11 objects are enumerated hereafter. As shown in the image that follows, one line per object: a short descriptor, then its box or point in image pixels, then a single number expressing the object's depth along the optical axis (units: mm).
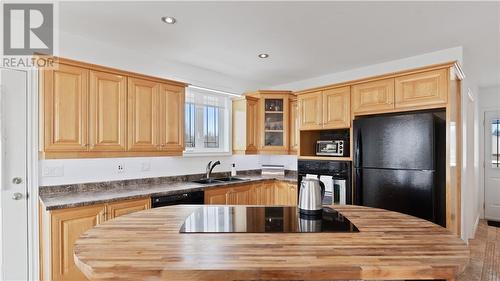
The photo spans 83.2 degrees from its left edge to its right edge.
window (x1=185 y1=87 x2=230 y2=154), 3910
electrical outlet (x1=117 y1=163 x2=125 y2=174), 3074
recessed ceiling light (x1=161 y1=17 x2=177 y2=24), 2383
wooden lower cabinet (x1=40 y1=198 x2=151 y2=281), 2170
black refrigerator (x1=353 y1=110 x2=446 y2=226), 2586
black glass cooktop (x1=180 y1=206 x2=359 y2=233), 1470
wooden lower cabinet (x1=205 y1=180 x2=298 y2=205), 3446
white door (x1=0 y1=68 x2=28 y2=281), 2371
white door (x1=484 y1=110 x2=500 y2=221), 5062
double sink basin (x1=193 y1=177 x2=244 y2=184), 3732
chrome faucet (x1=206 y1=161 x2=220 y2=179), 3863
